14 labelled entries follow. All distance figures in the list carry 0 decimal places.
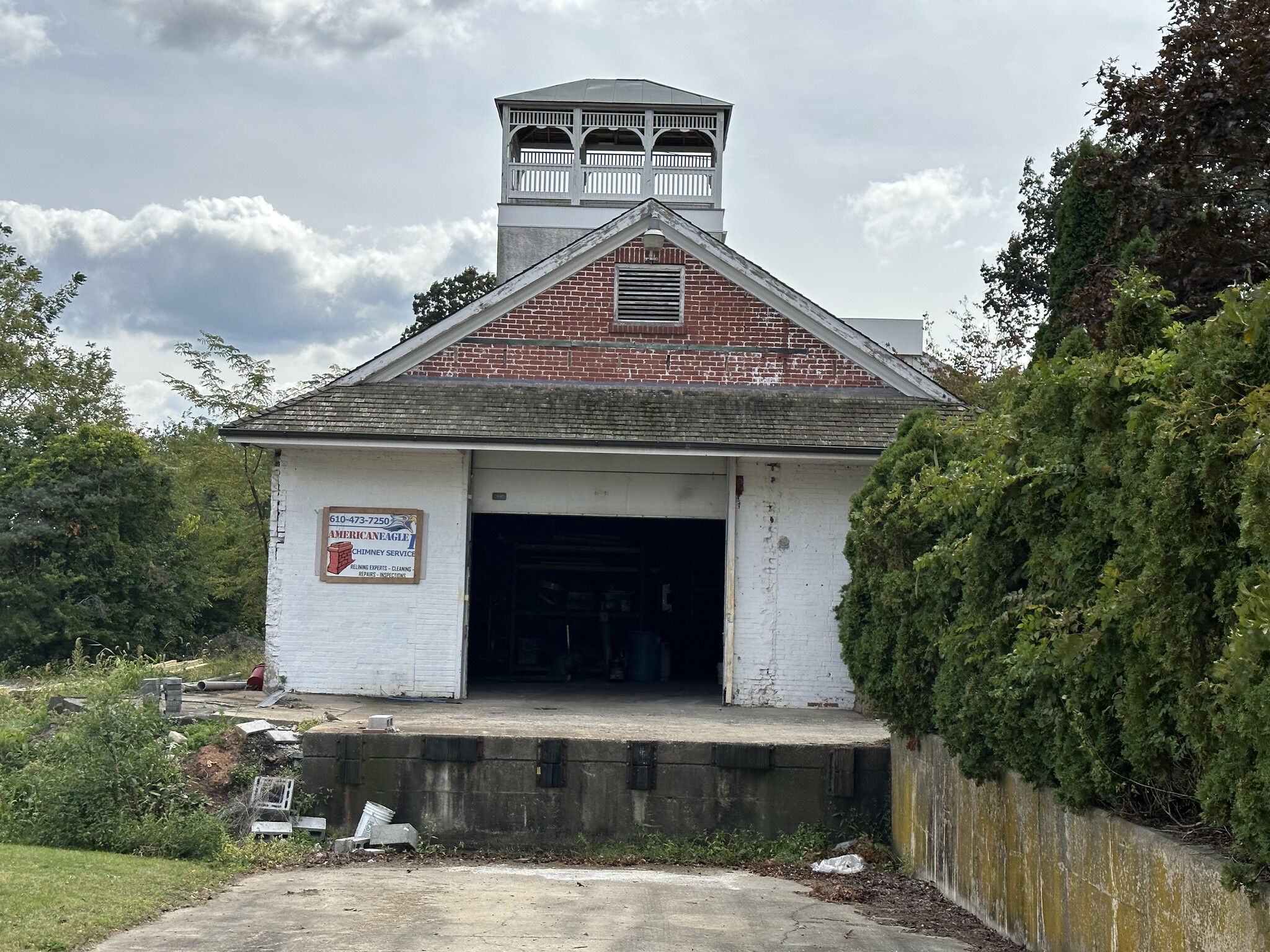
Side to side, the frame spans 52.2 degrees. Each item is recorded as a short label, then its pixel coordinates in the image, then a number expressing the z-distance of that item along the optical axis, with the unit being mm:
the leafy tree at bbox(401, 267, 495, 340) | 42625
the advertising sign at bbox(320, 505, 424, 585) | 15906
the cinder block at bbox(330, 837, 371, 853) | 11242
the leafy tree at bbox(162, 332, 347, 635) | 28078
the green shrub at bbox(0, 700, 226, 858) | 10234
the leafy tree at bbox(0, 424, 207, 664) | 29234
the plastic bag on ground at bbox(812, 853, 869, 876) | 10836
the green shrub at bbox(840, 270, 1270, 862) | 4590
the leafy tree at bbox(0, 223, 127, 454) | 35562
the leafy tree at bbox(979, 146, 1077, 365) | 36312
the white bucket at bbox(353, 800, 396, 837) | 11609
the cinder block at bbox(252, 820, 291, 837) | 11070
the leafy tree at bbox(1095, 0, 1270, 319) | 11484
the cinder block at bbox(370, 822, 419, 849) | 11484
